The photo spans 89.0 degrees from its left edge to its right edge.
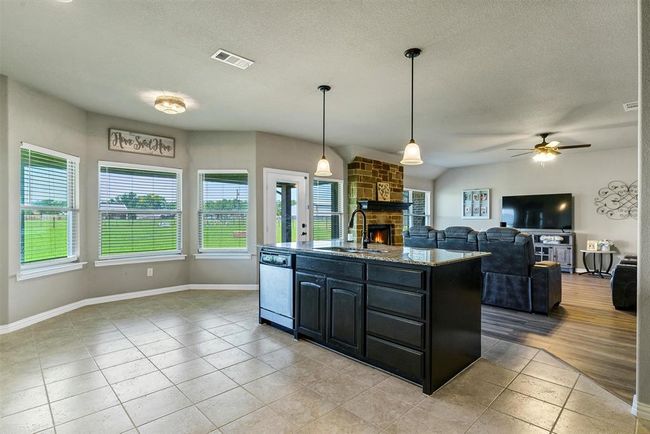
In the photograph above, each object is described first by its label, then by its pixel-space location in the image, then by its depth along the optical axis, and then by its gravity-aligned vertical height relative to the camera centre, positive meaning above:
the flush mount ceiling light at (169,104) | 3.85 +1.31
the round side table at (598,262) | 6.91 -0.99
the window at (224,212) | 5.51 +0.07
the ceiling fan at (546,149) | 5.43 +1.11
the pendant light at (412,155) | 3.10 +0.58
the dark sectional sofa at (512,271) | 4.13 -0.71
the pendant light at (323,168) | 3.89 +0.57
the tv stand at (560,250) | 7.27 -0.75
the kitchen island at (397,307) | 2.36 -0.73
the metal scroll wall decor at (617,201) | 6.89 +0.34
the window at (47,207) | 3.74 +0.11
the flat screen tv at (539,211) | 7.54 +0.13
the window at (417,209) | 9.52 +0.22
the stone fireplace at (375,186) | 6.86 +0.66
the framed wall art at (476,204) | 8.96 +0.35
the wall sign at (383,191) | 7.37 +0.57
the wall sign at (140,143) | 4.77 +1.11
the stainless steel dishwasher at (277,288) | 3.43 -0.78
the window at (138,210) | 4.77 +0.09
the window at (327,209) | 6.45 +0.15
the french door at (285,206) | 5.62 +0.18
